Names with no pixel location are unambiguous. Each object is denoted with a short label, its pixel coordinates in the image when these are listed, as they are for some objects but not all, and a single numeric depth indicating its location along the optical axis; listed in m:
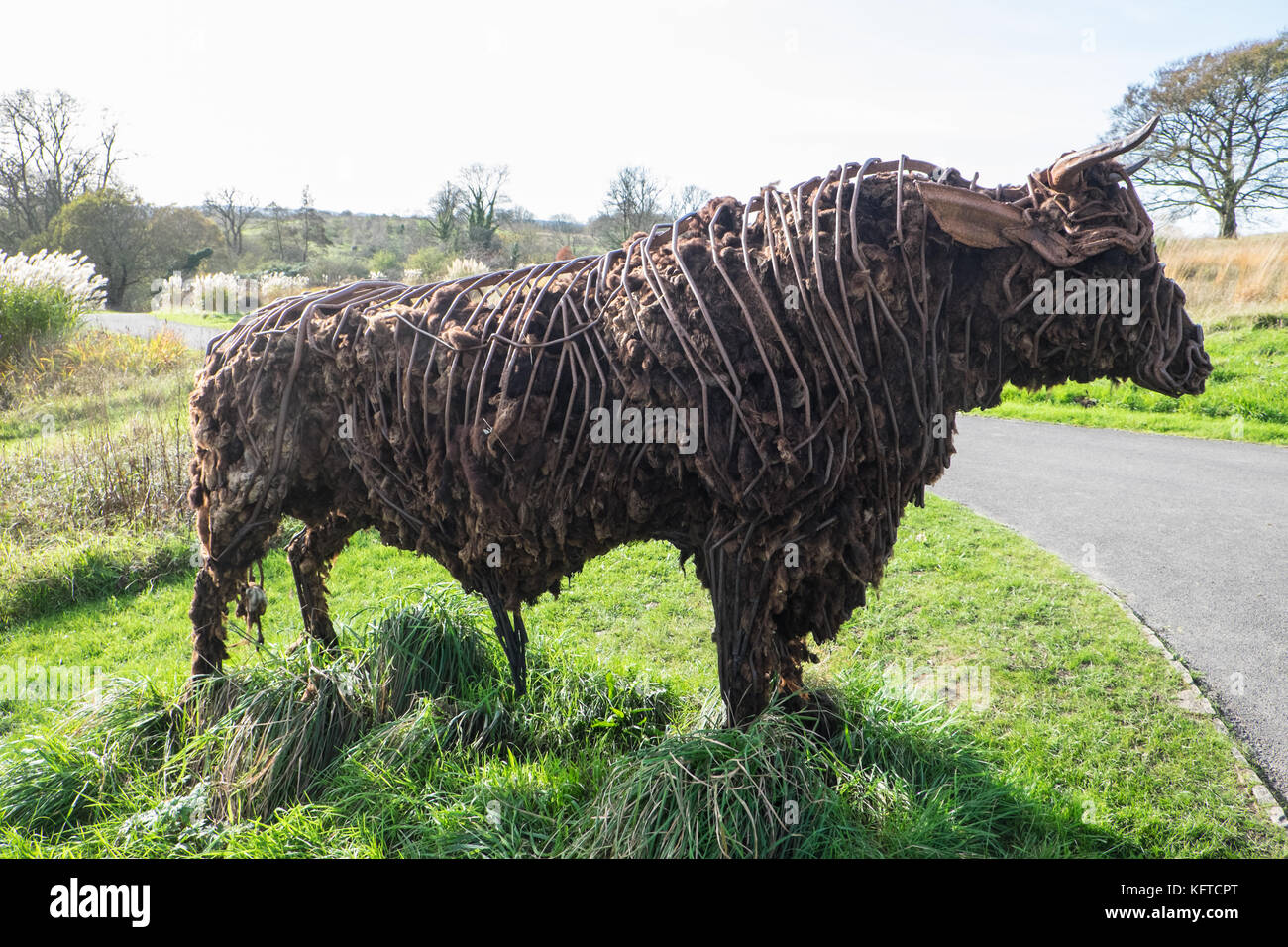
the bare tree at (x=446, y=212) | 31.12
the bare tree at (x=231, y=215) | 36.66
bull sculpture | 2.34
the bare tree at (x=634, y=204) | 24.73
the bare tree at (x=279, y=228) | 38.19
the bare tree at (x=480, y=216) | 29.59
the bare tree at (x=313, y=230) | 39.25
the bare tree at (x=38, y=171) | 24.91
